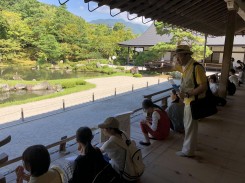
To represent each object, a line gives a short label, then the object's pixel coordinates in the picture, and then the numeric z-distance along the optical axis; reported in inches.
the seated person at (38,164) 48.2
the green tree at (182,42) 659.4
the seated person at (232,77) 256.7
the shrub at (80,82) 655.3
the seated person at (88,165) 59.8
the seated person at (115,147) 72.3
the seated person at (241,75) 329.0
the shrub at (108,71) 863.1
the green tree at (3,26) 873.3
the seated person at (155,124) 112.6
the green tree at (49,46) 954.7
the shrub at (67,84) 642.2
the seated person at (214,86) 189.3
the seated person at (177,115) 131.7
